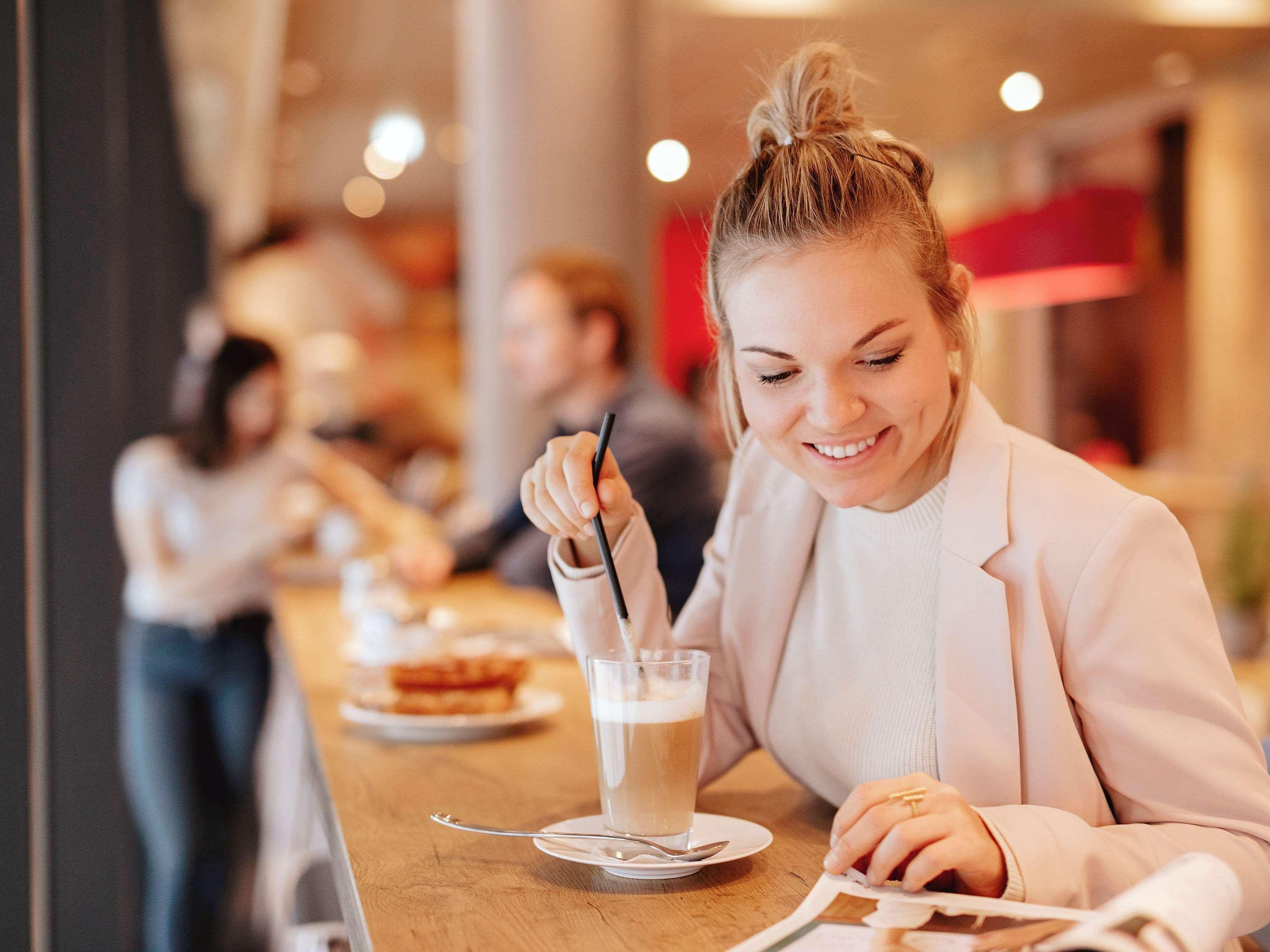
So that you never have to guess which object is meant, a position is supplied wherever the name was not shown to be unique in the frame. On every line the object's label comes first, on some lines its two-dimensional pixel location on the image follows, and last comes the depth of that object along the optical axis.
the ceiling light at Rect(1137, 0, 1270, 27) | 6.96
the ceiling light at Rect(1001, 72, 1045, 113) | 8.24
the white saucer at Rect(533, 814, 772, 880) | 1.16
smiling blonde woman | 1.11
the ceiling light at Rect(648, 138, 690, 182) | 4.82
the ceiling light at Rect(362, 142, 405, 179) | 10.41
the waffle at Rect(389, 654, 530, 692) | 1.91
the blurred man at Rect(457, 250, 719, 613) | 3.04
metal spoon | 1.15
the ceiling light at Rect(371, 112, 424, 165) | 9.66
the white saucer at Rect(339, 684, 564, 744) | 1.82
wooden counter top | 1.06
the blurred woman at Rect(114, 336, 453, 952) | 3.49
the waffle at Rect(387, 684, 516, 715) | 1.87
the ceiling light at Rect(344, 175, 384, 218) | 11.68
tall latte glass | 1.16
